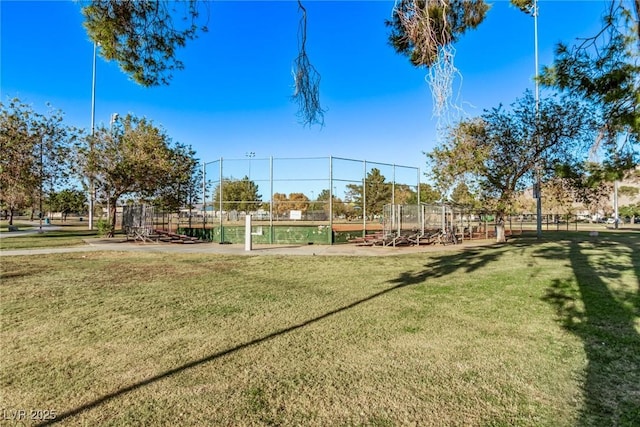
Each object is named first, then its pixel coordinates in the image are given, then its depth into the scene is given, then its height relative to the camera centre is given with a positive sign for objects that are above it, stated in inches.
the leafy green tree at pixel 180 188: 930.1 +79.1
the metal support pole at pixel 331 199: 709.9 +39.4
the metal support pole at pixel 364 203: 757.9 +35.0
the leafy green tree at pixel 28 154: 748.6 +134.2
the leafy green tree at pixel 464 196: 790.2 +56.2
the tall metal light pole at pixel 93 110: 1238.9 +362.2
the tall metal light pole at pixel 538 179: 734.5 +88.7
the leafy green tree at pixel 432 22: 173.8 +100.6
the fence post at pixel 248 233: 594.5 -23.0
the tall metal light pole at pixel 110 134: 863.3 +193.7
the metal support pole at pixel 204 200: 822.5 +40.2
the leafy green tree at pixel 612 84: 199.3 +78.6
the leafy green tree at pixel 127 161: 821.2 +127.1
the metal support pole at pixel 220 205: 752.3 +28.3
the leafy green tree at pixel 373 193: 870.4 +69.3
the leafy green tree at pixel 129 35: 181.8 +96.3
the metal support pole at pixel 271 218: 710.5 +2.1
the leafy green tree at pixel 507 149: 719.7 +149.1
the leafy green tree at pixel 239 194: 765.3 +53.0
